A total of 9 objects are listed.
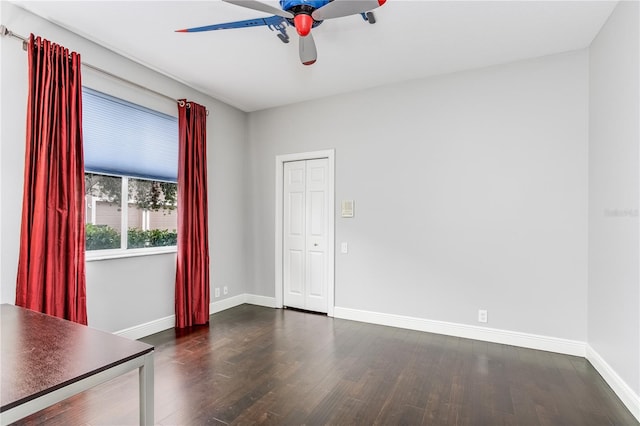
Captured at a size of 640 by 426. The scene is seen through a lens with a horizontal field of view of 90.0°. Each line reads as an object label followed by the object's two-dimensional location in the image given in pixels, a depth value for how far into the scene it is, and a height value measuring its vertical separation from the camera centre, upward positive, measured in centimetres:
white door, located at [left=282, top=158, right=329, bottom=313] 450 -31
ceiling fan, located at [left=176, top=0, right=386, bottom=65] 190 +125
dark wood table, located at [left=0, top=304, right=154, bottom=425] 103 -58
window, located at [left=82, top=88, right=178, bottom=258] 312 +39
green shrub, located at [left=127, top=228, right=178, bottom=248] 355 -30
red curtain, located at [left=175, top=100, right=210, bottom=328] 387 -11
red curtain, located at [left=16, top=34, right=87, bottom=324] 254 +18
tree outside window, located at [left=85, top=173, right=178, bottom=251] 318 +0
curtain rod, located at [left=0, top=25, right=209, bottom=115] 249 +137
